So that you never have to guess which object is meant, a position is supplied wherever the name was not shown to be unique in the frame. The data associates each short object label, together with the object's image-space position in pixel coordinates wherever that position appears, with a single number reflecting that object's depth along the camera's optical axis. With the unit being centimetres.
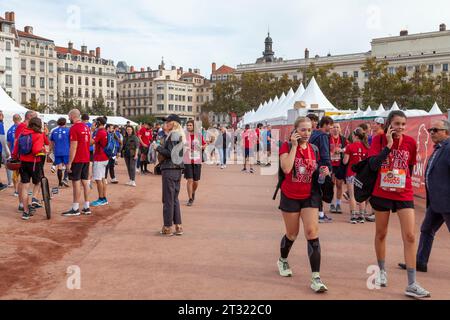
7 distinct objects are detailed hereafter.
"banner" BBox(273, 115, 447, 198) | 1185
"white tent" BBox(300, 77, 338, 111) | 2906
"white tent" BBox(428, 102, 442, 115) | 3047
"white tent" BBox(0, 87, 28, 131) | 2260
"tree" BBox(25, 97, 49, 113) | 7691
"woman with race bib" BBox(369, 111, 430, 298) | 529
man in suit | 574
